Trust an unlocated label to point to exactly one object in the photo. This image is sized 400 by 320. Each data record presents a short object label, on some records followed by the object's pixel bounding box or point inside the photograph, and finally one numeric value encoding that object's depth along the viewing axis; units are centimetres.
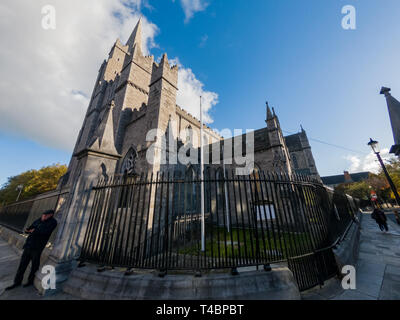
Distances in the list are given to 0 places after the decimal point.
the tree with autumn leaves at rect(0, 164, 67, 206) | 2680
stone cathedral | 466
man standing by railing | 342
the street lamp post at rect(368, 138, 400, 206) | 883
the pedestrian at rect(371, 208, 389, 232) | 915
